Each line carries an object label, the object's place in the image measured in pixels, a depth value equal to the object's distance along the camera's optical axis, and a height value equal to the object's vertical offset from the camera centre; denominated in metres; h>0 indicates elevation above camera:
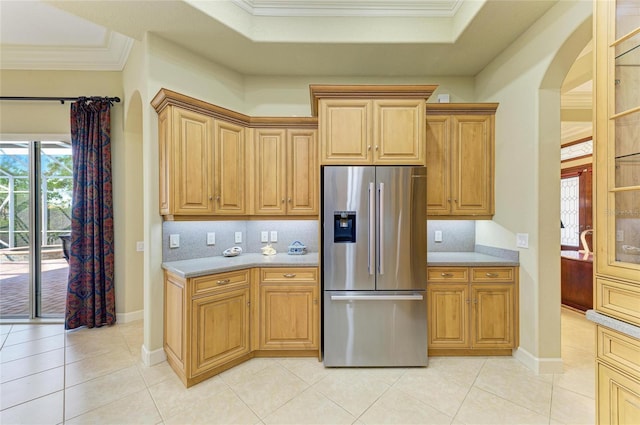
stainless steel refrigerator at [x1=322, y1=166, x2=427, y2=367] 2.45 -0.48
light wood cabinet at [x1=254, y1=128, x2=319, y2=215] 3.01 +0.46
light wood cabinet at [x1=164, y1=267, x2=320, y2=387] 2.23 -0.95
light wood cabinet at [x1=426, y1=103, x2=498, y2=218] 2.92 +0.58
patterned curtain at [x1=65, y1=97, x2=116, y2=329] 3.22 -0.05
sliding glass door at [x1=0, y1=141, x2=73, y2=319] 3.49 -0.10
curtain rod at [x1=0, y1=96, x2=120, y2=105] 3.23 +1.38
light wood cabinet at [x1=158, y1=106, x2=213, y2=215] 2.43 +0.47
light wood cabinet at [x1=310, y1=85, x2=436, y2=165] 2.51 +0.81
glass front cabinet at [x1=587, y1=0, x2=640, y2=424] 1.32 +0.10
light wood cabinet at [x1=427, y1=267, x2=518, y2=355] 2.62 -0.92
